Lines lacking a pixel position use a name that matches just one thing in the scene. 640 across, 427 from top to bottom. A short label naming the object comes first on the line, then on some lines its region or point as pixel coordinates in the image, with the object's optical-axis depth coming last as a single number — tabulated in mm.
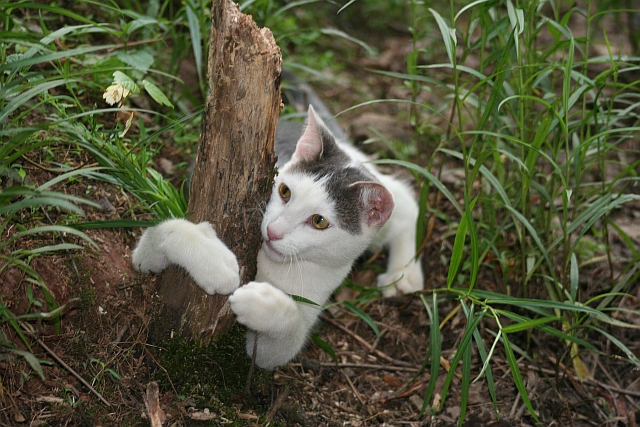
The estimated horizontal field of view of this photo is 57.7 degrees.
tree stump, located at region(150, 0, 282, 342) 1889
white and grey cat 2076
